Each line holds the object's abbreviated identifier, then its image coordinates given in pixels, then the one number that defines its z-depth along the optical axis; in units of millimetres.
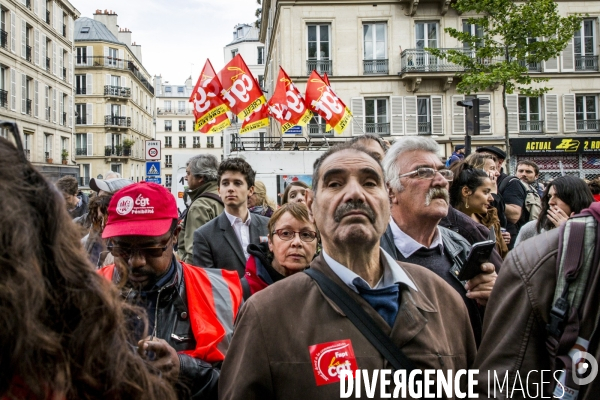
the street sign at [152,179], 13824
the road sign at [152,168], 13701
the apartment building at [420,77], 25328
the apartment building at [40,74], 30797
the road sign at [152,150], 13883
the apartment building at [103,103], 60531
